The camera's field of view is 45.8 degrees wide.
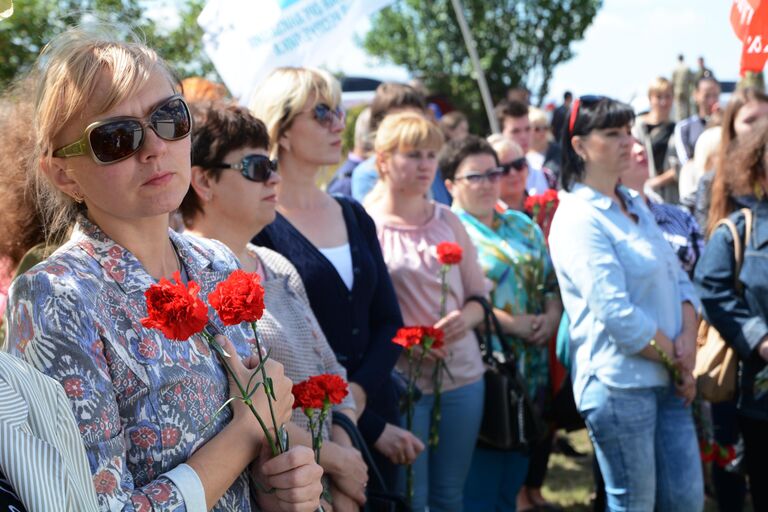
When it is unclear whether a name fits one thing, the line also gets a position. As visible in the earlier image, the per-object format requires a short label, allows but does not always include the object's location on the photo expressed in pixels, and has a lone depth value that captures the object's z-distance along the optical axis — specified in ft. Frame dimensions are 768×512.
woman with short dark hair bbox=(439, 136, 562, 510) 15.08
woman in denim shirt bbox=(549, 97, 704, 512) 11.93
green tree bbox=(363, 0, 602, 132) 86.99
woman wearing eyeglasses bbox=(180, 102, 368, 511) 9.60
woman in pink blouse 13.57
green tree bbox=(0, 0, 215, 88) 23.12
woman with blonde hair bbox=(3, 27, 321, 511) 5.68
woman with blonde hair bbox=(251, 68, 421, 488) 11.09
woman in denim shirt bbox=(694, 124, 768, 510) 13.44
